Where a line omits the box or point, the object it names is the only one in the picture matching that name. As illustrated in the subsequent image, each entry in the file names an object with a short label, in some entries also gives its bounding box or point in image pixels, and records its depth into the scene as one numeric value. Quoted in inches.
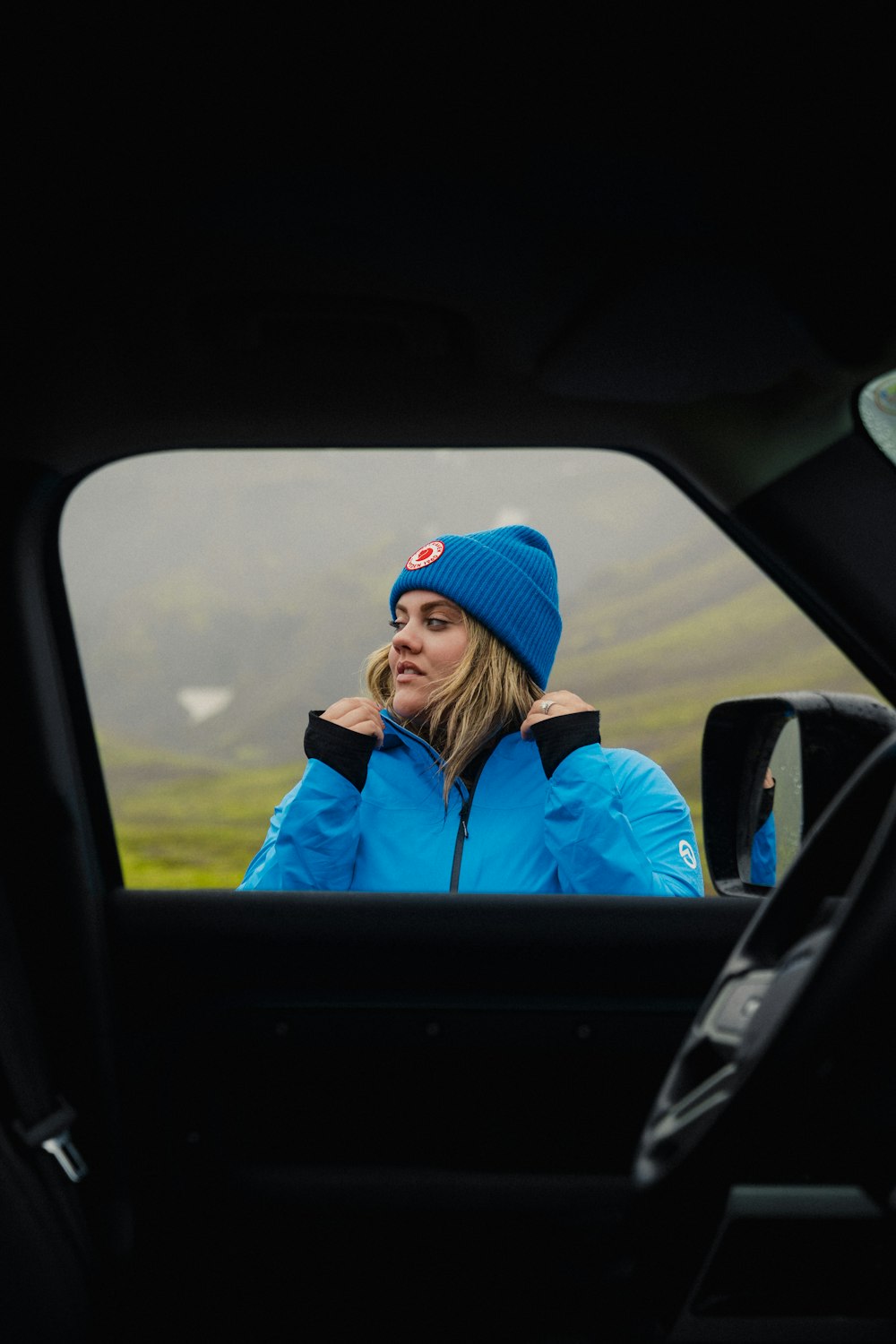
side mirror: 79.2
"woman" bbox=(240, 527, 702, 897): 85.9
